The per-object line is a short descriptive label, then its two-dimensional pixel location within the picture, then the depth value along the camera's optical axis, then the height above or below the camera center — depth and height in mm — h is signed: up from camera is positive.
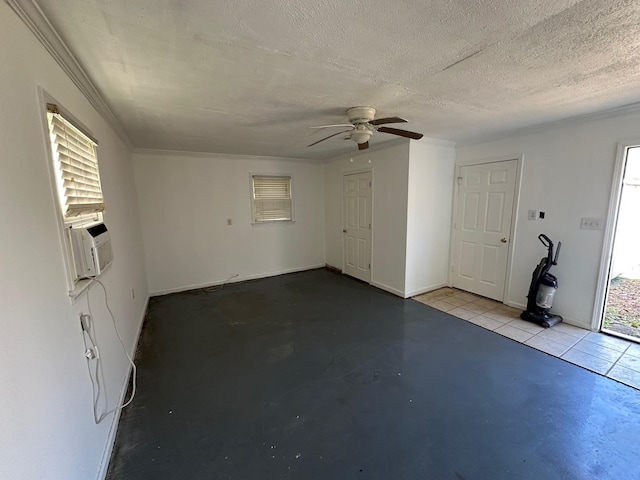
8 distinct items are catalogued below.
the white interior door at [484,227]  3667 -399
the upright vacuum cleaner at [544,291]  3123 -1074
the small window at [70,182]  1357 +124
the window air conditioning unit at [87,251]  1472 -260
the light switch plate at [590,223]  2891 -278
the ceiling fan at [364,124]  2387 +677
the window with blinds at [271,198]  5004 +60
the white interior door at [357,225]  4633 -439
